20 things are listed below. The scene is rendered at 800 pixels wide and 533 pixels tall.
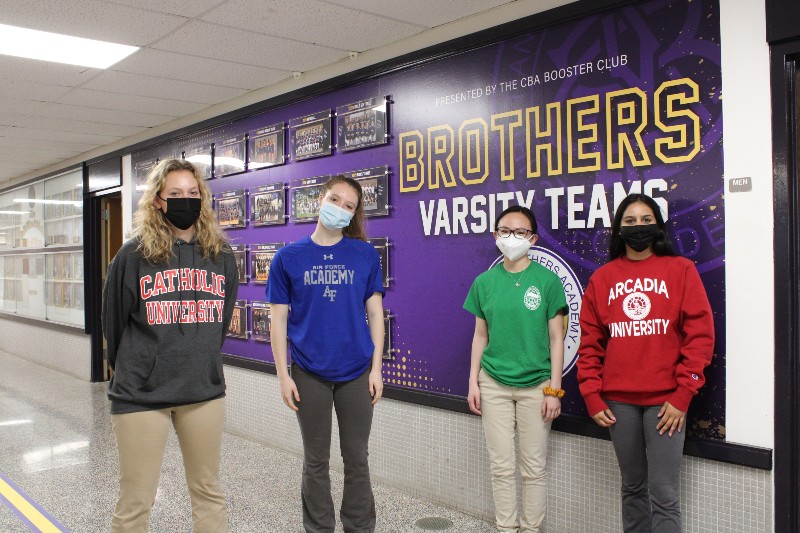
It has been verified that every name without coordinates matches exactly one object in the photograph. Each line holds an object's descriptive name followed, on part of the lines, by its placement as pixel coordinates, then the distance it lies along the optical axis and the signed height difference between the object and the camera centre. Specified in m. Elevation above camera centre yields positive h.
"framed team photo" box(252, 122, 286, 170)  4.59 +0.89
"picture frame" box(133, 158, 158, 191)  6.11 +0.95
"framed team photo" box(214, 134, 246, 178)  4.98 +0.89
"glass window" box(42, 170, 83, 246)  7.67 +0.76
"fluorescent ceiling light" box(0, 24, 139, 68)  3.58 +1.31
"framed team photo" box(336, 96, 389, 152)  3.78 +0.87
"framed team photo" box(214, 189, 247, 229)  5.00 +0.47
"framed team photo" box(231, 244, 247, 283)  4.97 +0.07
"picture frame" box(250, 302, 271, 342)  4.73 -0.40
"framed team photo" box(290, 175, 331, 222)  4.27 +0.47
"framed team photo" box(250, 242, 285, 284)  4.69 +0.06
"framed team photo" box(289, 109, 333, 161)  4.21 +0.88
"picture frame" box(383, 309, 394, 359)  3.76 -0.42
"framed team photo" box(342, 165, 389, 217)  3.75 +0.45
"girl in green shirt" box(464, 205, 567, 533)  2.64 -0.43
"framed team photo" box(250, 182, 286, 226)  4.59 +0.46
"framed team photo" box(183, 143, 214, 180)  5.32 +0.94
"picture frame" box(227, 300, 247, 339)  4.96 -0.42
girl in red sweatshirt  2.24 -0.34
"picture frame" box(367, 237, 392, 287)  3.77 +0.08
